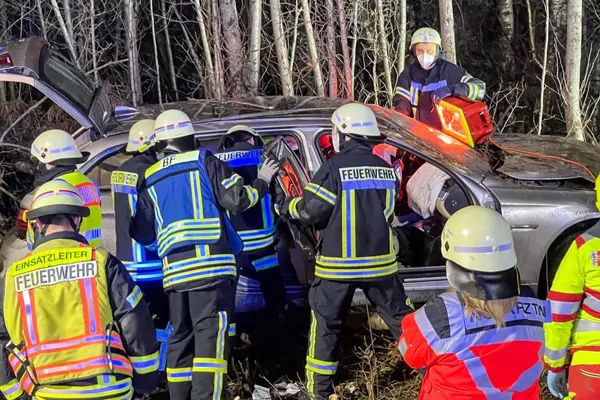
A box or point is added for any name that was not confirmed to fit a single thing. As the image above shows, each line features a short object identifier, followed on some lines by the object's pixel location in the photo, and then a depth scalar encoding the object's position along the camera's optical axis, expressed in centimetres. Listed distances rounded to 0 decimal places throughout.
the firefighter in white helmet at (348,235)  405
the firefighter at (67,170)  422
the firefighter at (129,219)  448
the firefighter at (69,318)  273
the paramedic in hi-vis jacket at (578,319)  285
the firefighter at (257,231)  455
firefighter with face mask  582
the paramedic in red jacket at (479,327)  228
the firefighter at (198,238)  397
